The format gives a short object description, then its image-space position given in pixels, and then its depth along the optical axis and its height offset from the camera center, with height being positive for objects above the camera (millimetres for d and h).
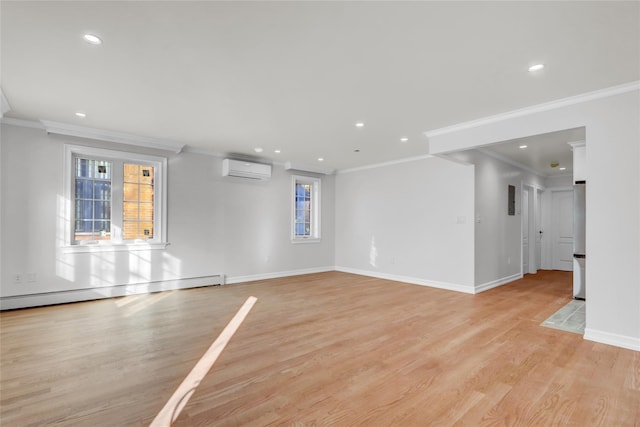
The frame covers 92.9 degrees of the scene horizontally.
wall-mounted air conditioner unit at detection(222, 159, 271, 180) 5765 +903
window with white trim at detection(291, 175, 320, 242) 7113 +180
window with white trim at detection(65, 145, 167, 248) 4539 +262
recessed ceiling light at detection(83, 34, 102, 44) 2213 +1294
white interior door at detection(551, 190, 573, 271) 7838 -319
